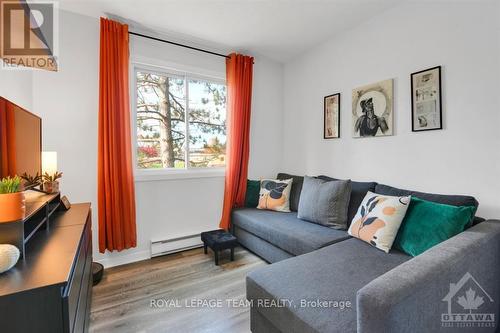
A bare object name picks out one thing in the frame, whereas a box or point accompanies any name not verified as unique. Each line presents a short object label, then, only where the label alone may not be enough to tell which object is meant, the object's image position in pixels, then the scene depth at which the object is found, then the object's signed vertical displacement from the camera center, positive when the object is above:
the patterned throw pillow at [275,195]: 2.95 -0.39
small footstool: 2.52 -0.83
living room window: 2.75 +0.53
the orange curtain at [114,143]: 2.34 +0.22
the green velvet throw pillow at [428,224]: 1.56 -0.41
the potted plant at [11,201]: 0.97 -0.15
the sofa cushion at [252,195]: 3.18 -0.41
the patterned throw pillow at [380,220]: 1.75 -0.43
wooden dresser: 0.79 -0.43
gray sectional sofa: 0.91 -0.65
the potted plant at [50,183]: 1.77 -0.14
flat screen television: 1.23 +0.14
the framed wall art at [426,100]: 1.96 +0.54
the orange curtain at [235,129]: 3.11 +0.46
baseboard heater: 2.71 -0.95
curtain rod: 2.55 +1.41
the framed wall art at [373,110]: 2.31 +0.56
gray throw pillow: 2.30 -0.39
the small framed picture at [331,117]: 2.81 +0.57
